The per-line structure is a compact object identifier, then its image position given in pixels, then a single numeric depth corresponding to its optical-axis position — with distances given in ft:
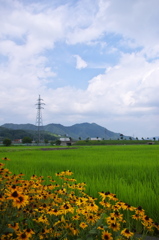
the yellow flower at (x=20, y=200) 6.35
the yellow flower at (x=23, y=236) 6.26
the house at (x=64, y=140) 297.76
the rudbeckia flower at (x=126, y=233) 6.45
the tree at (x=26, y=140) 280.27
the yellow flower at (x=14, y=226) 7.04
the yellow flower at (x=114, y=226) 6.91
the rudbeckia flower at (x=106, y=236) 6.64
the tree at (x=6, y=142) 201.53
